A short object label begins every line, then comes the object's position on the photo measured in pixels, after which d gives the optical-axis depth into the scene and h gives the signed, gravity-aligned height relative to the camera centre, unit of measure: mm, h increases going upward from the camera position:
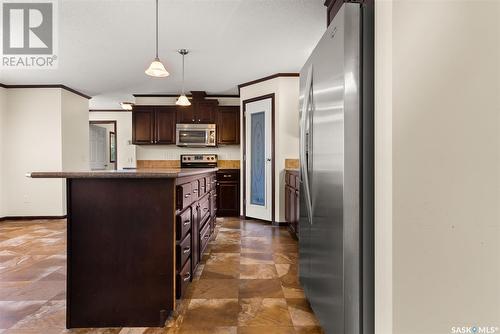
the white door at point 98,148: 7746 +504
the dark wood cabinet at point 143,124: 5598 +843
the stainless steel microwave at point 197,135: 5465 +596
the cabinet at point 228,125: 5539 +806
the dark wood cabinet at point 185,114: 5555 +1041
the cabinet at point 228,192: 5180 -549
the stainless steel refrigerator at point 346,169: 1151 -28
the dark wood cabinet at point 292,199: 3479 -502
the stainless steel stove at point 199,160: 5719 +82
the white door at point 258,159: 4566 +80
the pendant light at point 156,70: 2414 +869
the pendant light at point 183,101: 3793 +896
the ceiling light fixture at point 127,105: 5414 +1209
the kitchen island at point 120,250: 1642 -534
